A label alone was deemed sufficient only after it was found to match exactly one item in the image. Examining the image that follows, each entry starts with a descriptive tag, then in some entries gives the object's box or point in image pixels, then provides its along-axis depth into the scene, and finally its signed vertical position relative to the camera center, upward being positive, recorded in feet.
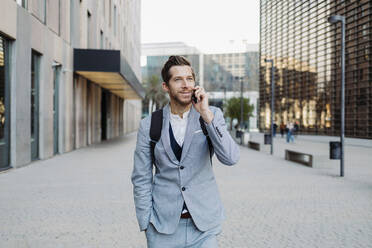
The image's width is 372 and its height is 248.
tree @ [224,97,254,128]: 151.09 +5.05
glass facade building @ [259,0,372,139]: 92.79 +17.13
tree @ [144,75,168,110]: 232.94 +17.27
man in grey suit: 7.37 -1.06
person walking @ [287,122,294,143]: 97.89 -2.37
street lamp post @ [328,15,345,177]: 35.96 +3.54
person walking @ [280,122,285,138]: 129.39 -1.96
